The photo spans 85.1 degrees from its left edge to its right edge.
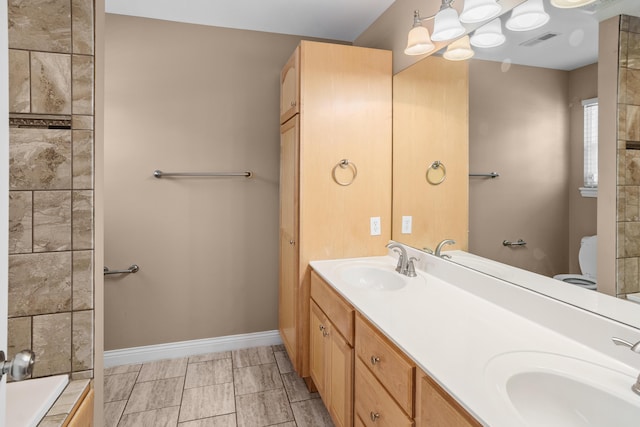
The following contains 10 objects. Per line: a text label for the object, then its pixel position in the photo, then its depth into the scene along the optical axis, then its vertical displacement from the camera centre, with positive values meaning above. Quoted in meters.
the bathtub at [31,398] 0.99 -0.58
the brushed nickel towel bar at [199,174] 2.45 +0.28
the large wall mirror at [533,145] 1.13 +0.26
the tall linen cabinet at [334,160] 2.09 +0.33
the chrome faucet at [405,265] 1.85 -0.28
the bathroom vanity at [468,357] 0.84 -0.41
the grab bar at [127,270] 2.41 -0.41
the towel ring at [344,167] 2.15 +0.27
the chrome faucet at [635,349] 0.80 -0.32
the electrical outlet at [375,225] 2.24 -0.08
